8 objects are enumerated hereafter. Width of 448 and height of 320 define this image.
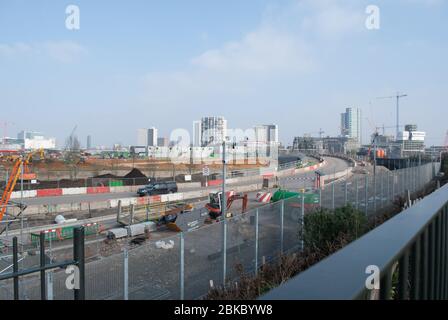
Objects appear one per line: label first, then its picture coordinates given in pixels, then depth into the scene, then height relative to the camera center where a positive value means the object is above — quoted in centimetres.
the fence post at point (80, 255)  438 -129
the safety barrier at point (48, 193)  3980 -501
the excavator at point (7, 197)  1720 -294
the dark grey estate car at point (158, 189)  3946 -460
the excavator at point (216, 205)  2572 -417
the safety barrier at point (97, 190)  4275 -506
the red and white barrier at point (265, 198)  3303 -456
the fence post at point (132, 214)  2500 -452
